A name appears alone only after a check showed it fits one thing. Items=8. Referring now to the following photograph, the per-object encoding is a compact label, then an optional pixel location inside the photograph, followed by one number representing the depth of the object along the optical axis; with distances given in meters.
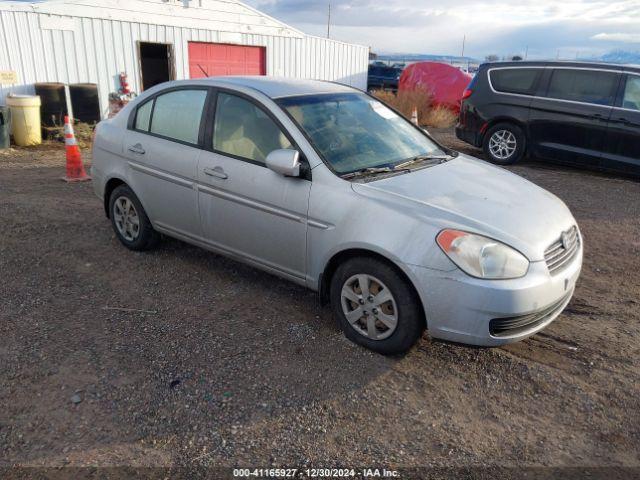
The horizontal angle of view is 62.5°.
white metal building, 10.77
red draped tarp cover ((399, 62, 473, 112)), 15.92
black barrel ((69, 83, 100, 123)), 11.19
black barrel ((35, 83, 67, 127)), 10.67
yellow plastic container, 10.04
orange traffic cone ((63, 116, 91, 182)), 7.57
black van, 8.12
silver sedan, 2.98
